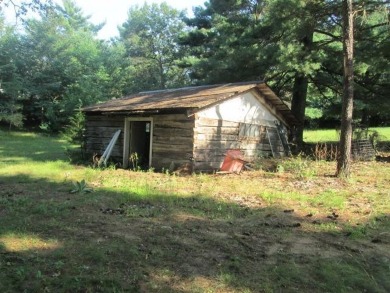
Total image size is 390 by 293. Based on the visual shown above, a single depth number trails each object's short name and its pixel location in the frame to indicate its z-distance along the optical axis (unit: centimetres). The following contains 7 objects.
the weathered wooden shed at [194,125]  1284
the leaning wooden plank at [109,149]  1442
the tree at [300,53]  1488
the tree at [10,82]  3184
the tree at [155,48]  4862
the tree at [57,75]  3456
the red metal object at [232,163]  1321
